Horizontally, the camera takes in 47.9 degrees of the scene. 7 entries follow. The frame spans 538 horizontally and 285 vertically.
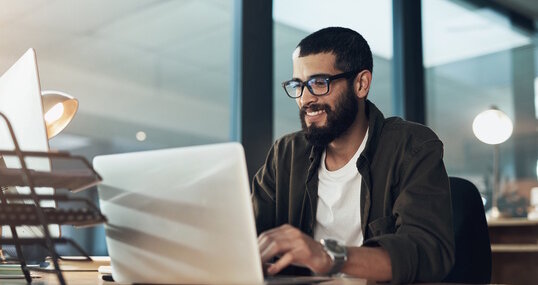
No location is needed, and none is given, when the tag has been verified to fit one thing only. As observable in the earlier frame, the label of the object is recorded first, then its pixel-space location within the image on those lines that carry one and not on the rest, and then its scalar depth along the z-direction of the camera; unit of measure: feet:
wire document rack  2.76
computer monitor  3.21
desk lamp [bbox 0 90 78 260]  4.49
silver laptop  2.69
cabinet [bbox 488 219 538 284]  11.18
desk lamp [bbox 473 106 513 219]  14.19
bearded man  4.17
